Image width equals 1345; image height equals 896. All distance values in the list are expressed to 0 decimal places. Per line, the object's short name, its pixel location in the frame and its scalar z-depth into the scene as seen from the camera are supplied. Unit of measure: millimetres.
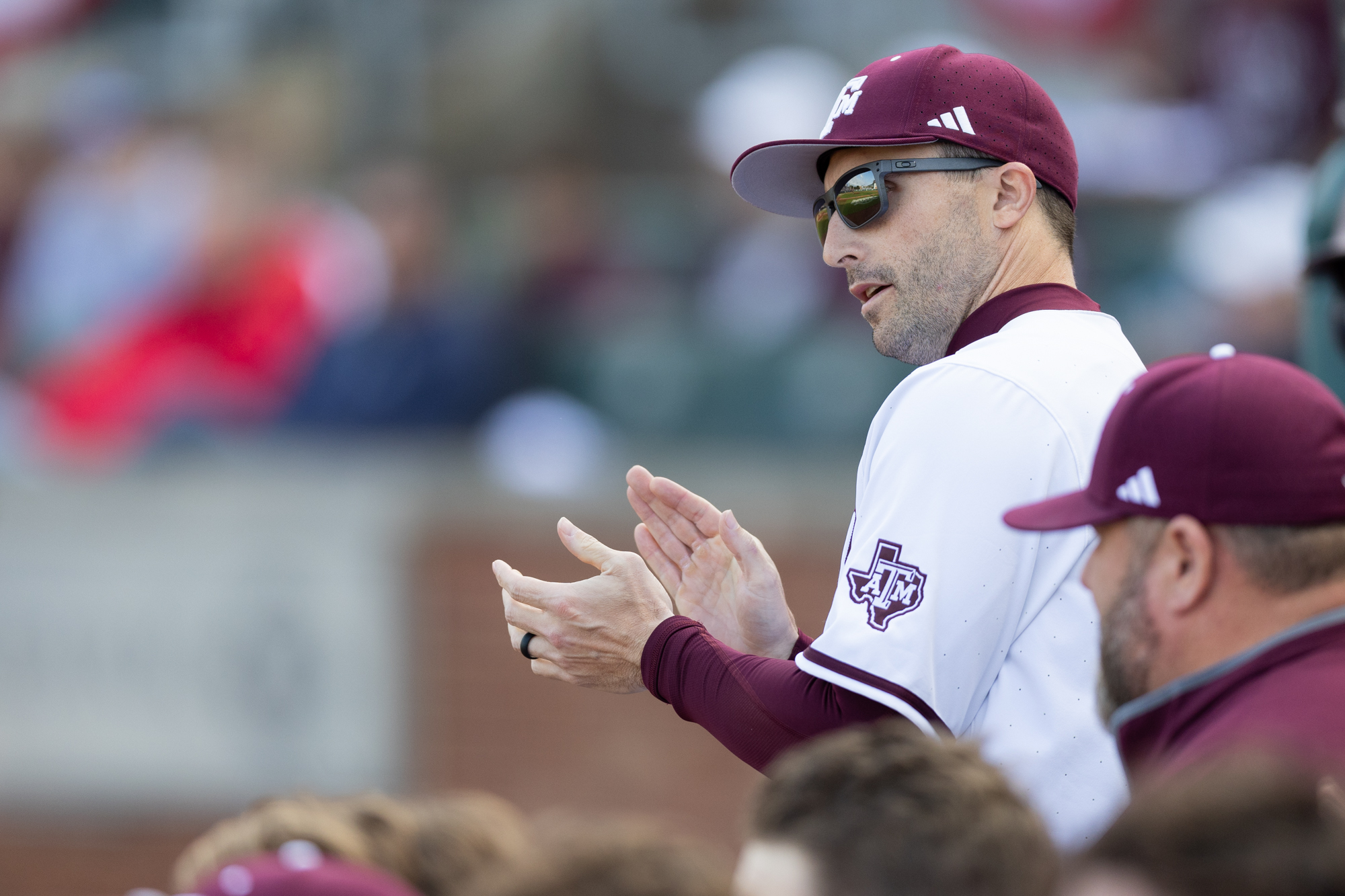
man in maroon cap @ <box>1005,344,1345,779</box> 13234
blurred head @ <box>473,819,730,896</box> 13014
